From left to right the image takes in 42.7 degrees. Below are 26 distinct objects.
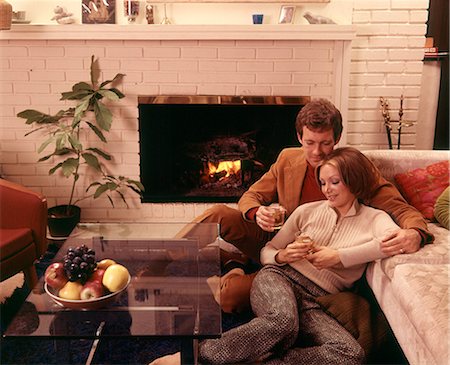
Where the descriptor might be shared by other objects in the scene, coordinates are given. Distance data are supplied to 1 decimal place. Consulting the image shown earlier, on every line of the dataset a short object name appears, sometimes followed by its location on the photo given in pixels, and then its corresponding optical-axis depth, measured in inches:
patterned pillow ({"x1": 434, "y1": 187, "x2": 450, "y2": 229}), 94.4
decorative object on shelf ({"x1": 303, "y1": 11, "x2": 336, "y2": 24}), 132.8
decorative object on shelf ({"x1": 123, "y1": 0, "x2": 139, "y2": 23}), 133.3
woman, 74.2
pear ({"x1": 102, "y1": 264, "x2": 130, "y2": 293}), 70.7
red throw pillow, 98.2
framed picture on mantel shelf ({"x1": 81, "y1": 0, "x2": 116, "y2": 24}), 135.0
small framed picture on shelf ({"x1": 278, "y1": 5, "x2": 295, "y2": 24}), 132.8
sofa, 64.1
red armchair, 100.2
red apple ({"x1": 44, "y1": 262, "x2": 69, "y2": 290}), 71.4
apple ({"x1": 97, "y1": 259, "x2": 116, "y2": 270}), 75.0
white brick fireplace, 133.3
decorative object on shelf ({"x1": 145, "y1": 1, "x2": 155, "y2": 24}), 134.0
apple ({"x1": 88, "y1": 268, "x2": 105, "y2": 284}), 71.0
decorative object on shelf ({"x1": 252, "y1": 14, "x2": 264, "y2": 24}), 132.8
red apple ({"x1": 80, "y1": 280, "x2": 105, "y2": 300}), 68.9
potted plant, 130.7
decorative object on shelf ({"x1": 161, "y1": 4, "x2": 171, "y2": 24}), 134.7
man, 83.0
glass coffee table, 64.6
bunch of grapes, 70.4
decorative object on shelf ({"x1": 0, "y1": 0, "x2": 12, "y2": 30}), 126.6
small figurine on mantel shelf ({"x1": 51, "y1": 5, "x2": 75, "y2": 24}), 133.4
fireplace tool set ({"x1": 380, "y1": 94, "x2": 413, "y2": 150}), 138.1
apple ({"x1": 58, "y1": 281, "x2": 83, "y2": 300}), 69.2
